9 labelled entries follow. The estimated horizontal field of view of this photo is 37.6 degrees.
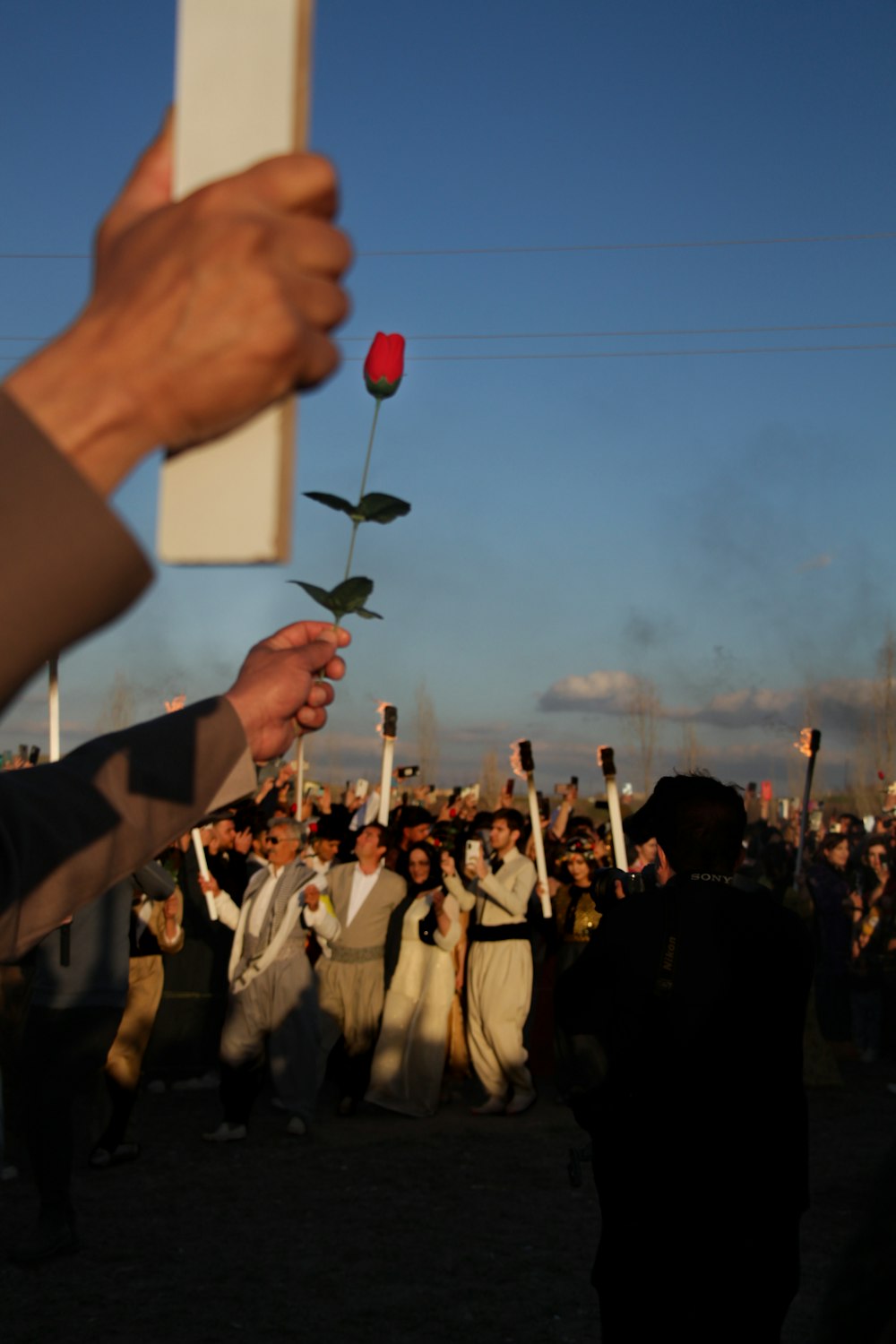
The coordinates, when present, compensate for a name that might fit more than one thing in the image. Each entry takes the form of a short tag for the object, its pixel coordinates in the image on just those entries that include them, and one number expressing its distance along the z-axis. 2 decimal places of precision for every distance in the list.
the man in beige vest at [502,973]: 9.88
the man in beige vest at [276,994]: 8.81
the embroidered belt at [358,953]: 10.11
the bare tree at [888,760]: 45.44
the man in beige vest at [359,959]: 9.95
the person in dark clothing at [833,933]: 12.43
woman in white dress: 9.95
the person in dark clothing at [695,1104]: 3.16
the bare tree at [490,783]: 48.08
